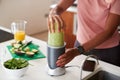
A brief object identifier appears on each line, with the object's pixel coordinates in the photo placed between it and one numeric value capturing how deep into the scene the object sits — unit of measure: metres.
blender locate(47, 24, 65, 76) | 1.24
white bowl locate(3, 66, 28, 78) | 1.25
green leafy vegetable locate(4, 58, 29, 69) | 1.28
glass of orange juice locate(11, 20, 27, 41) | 1.72
